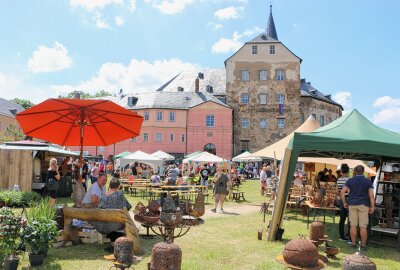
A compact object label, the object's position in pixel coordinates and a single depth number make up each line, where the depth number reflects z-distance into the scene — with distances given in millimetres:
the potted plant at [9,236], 5475
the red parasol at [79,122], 7699
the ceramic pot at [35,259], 6059
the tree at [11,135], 40094
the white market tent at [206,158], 22141
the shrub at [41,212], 6113
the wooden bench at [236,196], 17927
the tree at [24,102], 78875
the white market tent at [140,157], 24306
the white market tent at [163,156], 30125
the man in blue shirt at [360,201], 7938
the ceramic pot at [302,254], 4566
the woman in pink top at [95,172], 18891
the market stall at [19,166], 15273
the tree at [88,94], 72912
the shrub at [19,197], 13242
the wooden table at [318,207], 9482
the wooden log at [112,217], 6906
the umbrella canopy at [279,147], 13742
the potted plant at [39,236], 5863
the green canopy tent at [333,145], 8180
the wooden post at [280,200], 8453
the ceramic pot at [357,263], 4023
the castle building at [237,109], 47906
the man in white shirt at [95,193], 8188
